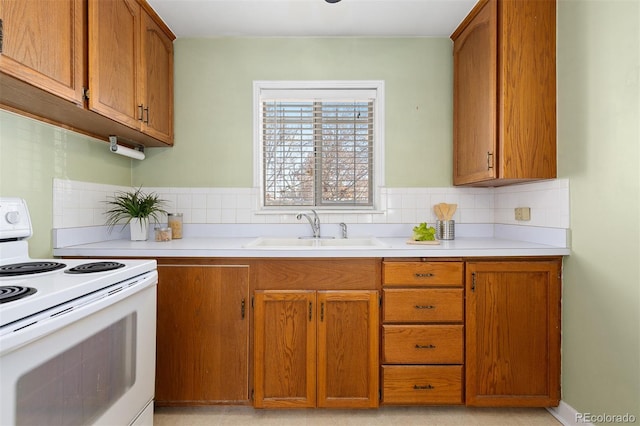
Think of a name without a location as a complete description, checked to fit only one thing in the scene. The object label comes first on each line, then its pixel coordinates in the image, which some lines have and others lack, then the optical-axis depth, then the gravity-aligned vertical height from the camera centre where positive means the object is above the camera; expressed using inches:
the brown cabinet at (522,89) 74.2 +26.6
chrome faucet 95.1 -3.8
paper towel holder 80.4 +14.6
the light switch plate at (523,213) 83.7 -0.4
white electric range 33.9 -15.0
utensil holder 92.3 -4.8
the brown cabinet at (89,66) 48.4 +25.0
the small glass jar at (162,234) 85.2 -5.9
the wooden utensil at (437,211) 94.7 +0.0
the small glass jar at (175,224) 90.7 -3.6
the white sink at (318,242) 90.7 -8.3
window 100.6 +16.8
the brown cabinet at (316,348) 70.9 -28.4
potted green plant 83.7 -0.5
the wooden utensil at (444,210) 93.6 +0.3
